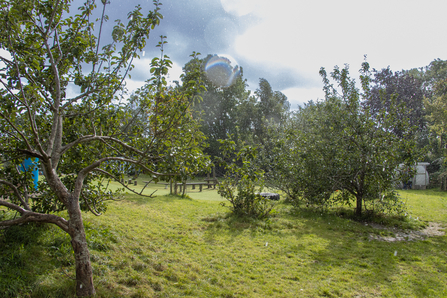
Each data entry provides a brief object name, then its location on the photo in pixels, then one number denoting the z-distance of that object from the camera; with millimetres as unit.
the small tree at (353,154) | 8477
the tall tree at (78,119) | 3242
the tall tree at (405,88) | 36406
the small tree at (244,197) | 9141
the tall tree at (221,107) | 37528
